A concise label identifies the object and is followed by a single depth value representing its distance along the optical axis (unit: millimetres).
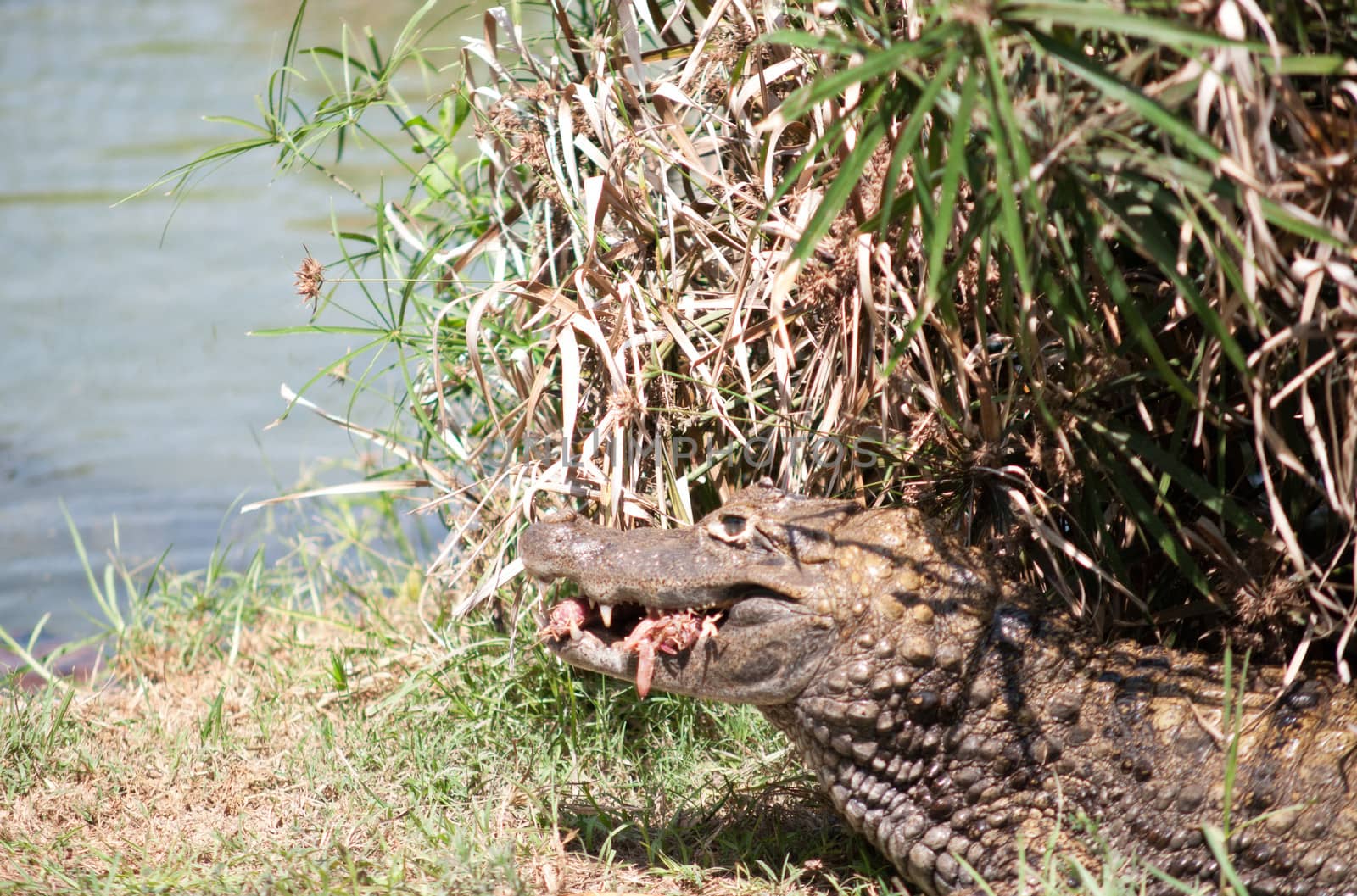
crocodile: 6680
